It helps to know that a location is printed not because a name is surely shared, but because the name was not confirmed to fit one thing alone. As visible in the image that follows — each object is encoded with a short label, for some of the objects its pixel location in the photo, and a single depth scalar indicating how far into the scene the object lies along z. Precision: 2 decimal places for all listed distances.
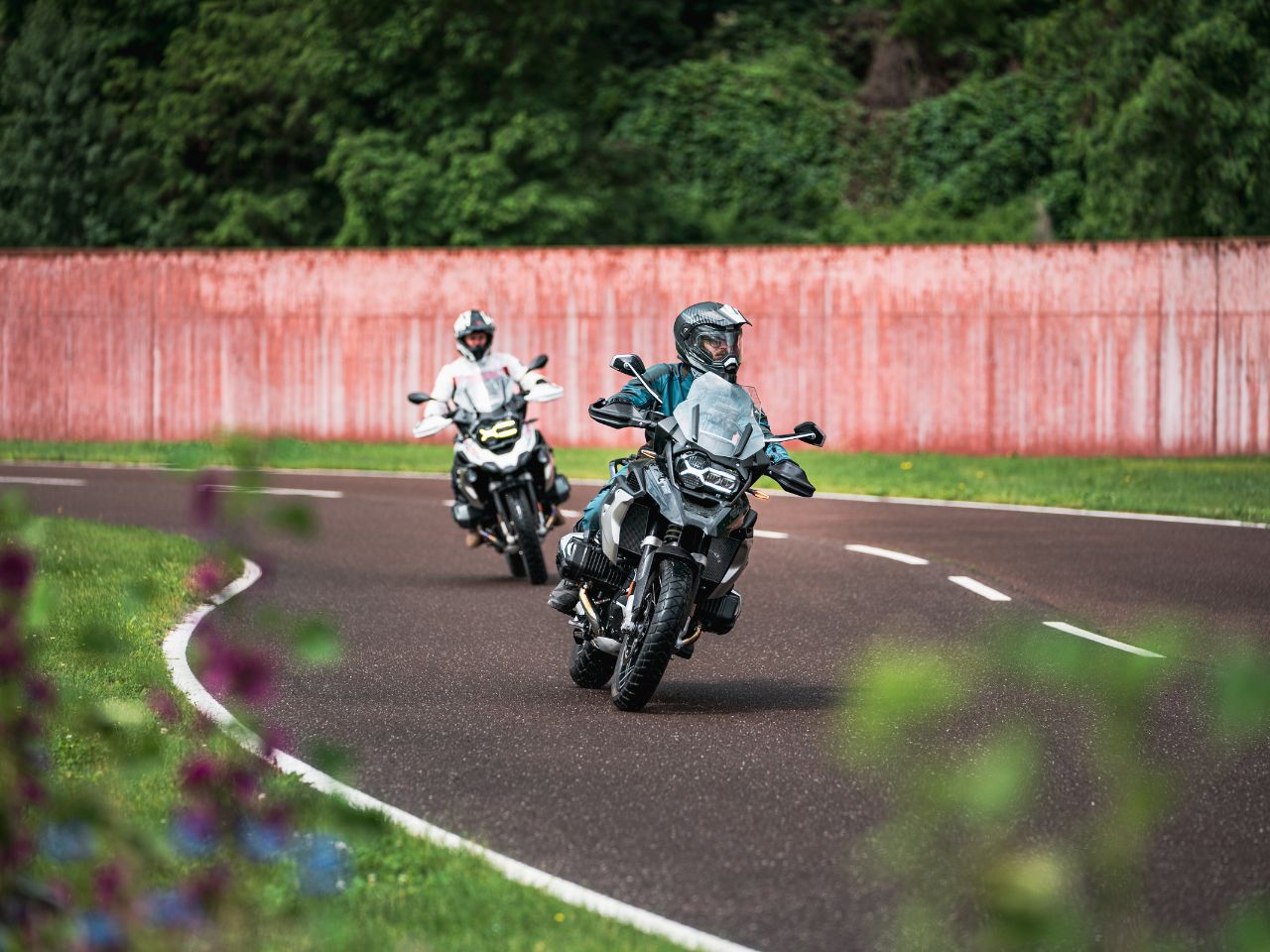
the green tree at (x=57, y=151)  89.62
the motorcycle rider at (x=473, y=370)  29.95
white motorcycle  29.09
